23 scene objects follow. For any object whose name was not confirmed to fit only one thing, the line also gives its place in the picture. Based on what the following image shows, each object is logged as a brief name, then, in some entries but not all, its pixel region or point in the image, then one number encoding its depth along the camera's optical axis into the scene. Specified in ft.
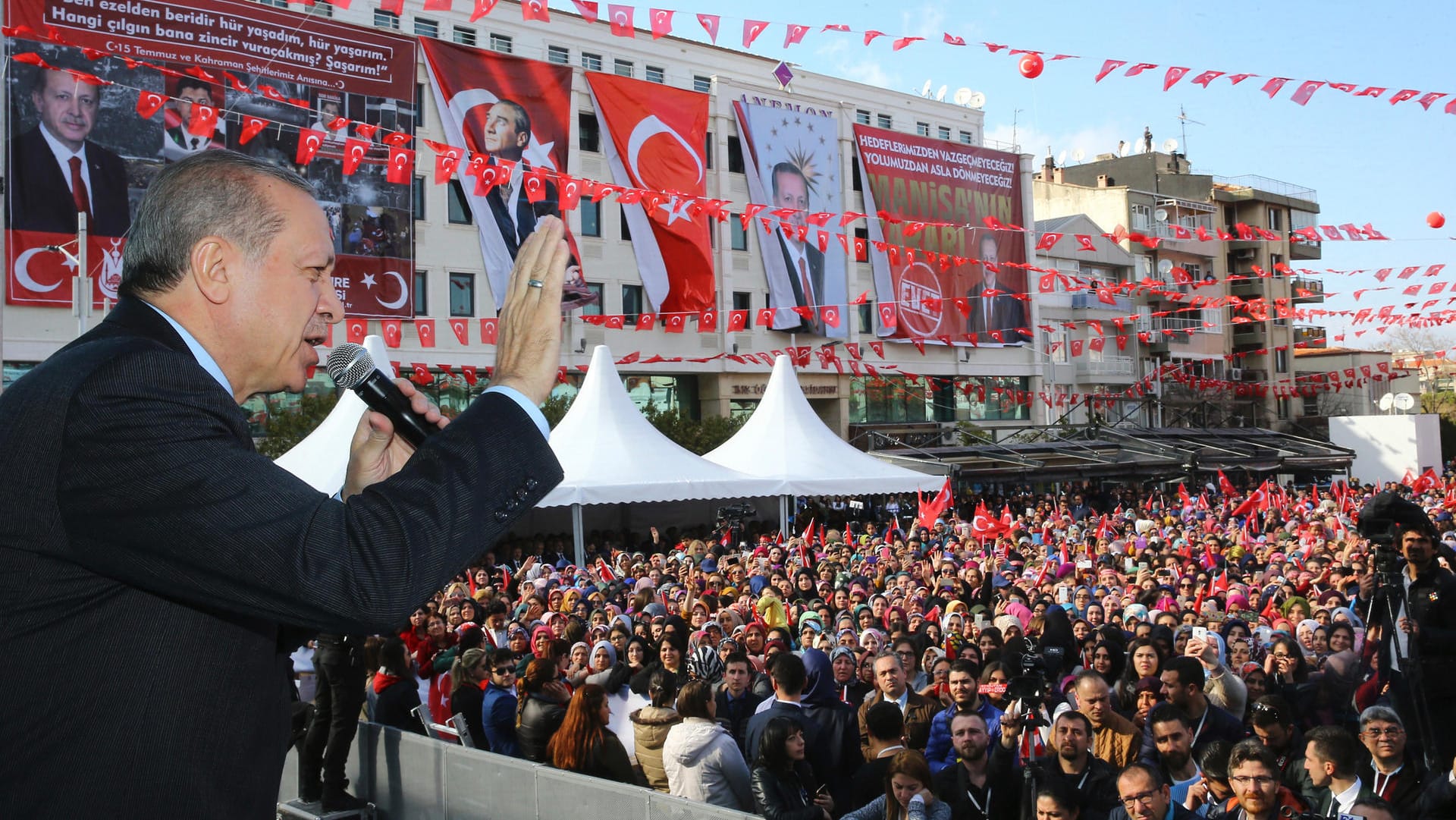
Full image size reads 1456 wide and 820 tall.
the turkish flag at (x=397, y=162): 53.46
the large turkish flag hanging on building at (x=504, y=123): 103.86
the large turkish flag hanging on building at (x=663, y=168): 111.65
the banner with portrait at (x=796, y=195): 122.52
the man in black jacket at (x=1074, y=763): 18.28
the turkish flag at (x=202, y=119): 50.65
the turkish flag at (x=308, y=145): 63.31
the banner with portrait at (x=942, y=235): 130.11
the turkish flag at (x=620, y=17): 38.73
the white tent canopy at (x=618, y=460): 56.44
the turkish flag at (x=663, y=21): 39.01
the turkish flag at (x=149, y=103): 51.61
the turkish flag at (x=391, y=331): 97.14
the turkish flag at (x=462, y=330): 97.07
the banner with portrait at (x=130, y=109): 84.28
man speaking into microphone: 4.29
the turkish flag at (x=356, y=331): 78.33
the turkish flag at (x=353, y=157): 70.70
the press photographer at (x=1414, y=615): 21.06
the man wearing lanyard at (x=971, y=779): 19.31
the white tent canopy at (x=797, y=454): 63.93
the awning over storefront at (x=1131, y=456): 88.22
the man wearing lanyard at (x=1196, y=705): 21.71
